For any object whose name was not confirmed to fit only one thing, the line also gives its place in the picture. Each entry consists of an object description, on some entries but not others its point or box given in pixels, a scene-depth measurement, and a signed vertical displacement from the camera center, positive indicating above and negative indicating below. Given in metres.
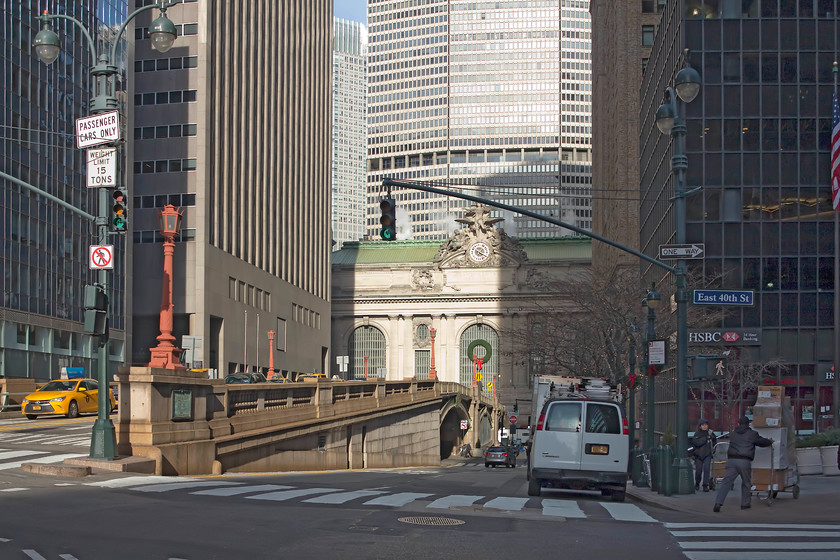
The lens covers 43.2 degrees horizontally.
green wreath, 131.25 -4.00
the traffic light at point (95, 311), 21.25 +0.08
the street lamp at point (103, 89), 20.94 +4.71
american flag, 33.47 +4.86
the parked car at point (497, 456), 68.12 -9.16
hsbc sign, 22.64 -0.48
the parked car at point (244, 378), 46.72 -2.82
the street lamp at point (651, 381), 30.21 -1.87
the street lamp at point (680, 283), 23.70 +0.74
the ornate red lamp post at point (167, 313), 24.38 +0.04
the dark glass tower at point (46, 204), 64.25 +7.08
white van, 22.78 -2.87
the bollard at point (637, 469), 29.16 -4.32
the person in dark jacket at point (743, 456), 18.75 -2.51
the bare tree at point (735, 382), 55.10 -3.60
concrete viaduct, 22.34 -3.10
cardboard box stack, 19.84 -2.32
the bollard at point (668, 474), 23.28 -3.51
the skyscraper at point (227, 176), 76.62 +10.93
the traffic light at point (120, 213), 21.86 +2.12
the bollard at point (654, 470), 25.49 -3.84
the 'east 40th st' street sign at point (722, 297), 23.12 +0.39
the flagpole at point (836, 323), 44.03 -0.35
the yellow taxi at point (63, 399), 41.66 -3.36
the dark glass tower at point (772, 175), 60.25 +8.05
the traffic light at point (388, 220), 26.23 +2.36
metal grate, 14.48 -2.84
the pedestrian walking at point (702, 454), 26.78 -3.56
